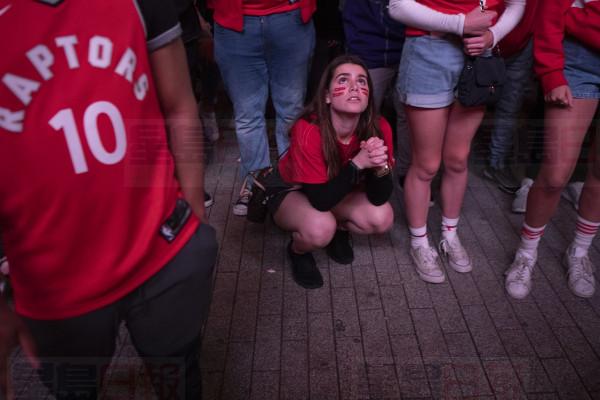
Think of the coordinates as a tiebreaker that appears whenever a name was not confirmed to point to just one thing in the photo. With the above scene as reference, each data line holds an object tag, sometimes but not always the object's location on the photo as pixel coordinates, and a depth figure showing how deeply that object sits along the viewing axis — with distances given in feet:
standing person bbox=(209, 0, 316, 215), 8.25
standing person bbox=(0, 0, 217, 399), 2.80
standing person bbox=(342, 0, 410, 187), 8.53
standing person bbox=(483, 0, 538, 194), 8.27
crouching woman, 6.86
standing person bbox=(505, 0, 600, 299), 6.22
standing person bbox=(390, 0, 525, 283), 6.32
